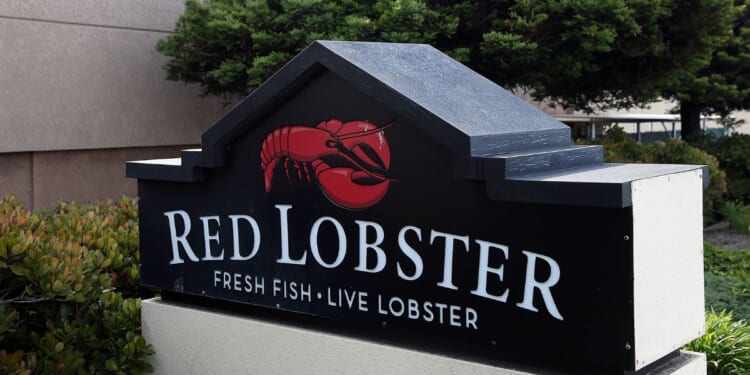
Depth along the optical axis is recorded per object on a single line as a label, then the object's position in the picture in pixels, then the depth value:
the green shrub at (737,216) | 13.00
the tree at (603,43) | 10.11
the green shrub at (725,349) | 4.73
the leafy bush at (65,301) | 3.87
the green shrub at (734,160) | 15.50
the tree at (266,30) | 9.66
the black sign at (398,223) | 3.04
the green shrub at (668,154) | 12.38
